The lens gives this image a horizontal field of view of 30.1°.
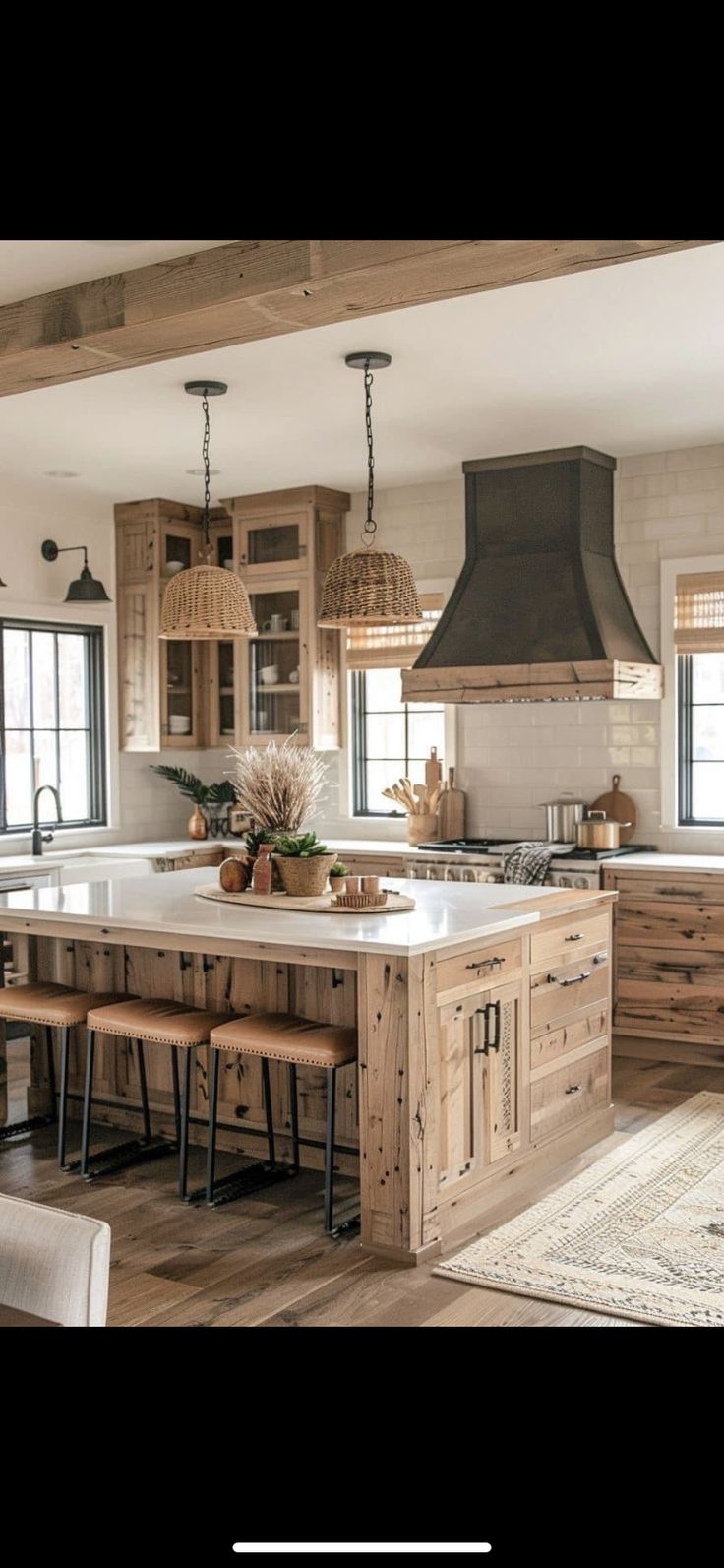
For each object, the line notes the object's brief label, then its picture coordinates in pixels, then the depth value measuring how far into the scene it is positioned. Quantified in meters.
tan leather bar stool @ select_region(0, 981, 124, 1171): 4.52
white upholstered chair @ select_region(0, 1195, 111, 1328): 1.76
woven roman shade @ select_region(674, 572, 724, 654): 6.50
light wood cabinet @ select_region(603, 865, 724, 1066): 5.98
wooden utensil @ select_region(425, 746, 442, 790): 7.41
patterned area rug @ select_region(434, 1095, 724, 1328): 3.40
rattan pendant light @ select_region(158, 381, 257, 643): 5.01
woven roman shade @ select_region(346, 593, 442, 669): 7.41
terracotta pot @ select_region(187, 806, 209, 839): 7.90
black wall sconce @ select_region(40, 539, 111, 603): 7.19
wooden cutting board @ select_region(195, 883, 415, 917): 4.37
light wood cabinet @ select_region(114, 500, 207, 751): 7.69
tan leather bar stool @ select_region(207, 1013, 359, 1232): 3.86
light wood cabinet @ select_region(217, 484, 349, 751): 7.42
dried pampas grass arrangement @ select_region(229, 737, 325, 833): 5.01
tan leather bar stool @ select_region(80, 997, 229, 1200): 4.21
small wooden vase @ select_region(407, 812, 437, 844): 7.26
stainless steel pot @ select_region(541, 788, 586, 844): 6.80
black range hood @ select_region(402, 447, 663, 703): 6.20
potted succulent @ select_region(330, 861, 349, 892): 4.71
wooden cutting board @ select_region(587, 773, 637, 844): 6.80
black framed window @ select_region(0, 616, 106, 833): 7.29
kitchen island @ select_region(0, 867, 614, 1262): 3.71
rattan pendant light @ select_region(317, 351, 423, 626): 4.75
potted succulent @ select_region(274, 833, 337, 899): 4.71
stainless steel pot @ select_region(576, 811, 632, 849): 6.48
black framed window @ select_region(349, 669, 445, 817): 7.63
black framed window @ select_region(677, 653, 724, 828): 6.67
